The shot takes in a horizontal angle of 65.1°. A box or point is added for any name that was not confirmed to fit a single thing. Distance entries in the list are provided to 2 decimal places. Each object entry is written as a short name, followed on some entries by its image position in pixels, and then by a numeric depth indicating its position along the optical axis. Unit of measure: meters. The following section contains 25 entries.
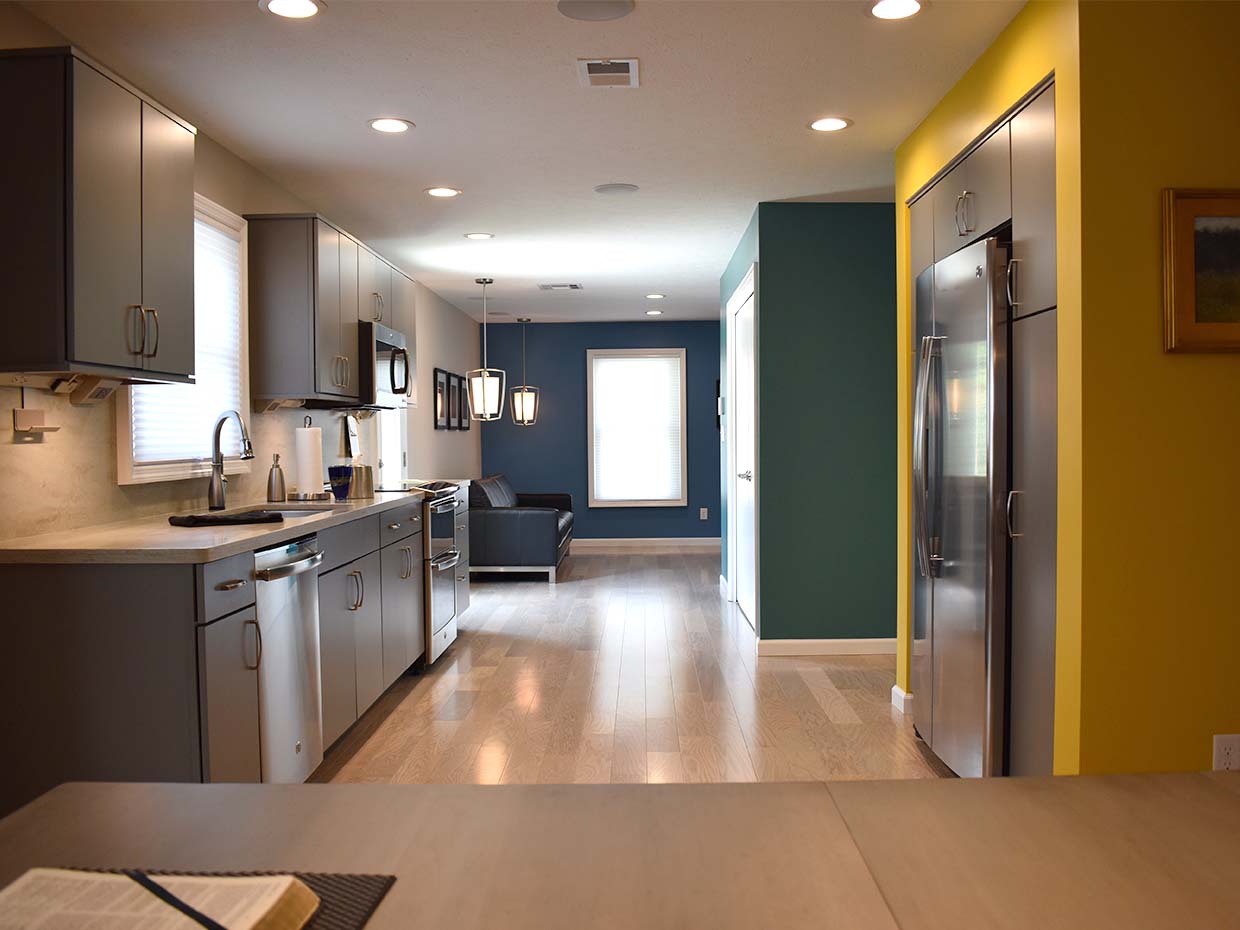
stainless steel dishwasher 2.92
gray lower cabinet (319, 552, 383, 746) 3.51
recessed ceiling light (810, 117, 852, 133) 3.89
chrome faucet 3.69
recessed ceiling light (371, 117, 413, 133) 3.78
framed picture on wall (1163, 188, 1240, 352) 2.40
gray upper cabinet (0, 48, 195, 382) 2.49
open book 0.71
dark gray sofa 8.21
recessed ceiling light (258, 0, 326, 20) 2.75
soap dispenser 4.31
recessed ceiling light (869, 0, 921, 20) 2.82
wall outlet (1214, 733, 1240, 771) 2.45
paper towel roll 4.48
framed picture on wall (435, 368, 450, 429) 8.38
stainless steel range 5.05
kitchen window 3.38
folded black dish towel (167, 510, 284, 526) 3.21
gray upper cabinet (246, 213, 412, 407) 4.29
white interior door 5.92
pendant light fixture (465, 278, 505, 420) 7.41
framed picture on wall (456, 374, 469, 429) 9.52
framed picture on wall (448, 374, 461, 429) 8.92
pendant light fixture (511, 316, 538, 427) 8.56
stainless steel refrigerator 2.90
